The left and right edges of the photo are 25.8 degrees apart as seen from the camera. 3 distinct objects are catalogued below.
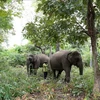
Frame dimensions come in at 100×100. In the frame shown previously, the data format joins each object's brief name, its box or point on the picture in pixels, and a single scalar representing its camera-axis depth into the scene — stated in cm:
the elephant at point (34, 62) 1205
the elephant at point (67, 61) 908
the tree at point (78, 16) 560
